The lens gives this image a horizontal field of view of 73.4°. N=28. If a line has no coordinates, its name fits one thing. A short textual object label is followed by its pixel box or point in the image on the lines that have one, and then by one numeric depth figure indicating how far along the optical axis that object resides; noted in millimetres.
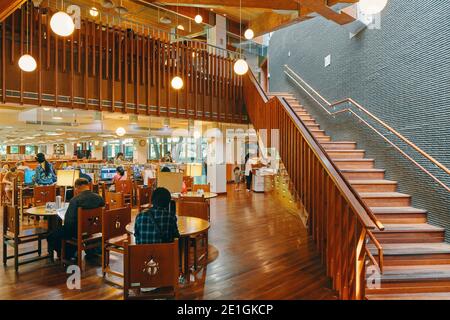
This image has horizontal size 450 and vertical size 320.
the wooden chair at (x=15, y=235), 4176
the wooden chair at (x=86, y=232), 4117
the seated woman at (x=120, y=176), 8302
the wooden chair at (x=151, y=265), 2699
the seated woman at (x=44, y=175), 7434
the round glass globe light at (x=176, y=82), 6916
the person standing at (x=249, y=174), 12692
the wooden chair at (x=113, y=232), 3926
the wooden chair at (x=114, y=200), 5535
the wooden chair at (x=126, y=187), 7867
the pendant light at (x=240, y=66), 6641
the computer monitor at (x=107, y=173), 9923
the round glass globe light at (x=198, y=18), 9836
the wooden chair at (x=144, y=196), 6465
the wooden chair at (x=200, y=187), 7016
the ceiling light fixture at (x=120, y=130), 10031
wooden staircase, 3377
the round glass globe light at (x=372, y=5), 4285
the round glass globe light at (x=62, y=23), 4129
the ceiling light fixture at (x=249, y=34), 8819
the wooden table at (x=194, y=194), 6160
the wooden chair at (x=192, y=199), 5230
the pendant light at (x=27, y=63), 5094
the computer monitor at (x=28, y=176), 8794
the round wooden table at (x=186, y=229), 3660
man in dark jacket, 4281
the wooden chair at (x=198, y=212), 4672
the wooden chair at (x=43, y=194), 6185
